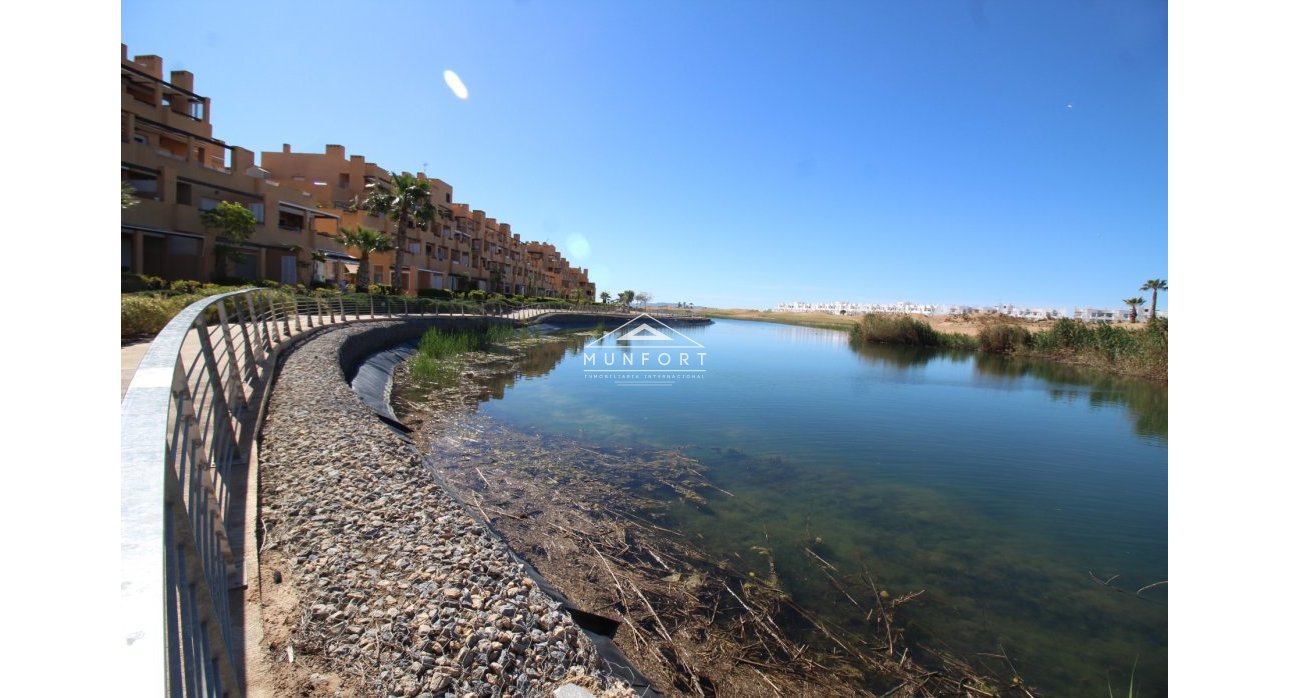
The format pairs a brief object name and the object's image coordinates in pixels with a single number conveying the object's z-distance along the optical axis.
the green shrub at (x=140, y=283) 15.38
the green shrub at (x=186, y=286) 16.12
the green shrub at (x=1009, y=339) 34.47
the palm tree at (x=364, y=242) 30.23
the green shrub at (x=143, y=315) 10.66
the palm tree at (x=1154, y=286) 51.71
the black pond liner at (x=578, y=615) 2.98
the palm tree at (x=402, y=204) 31.77
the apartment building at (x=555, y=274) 80.21
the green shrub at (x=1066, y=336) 30.86
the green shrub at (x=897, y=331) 38.88
